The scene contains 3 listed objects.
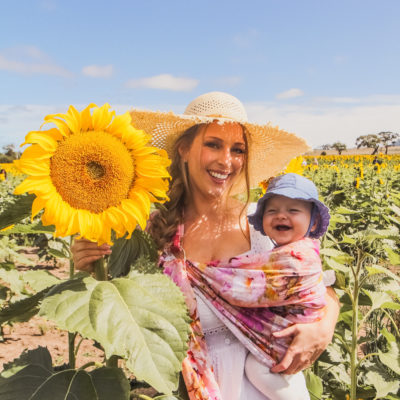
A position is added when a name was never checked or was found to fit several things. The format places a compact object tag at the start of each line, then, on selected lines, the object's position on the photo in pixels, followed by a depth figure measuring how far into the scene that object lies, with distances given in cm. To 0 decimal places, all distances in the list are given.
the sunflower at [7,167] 1499
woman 149
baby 165
